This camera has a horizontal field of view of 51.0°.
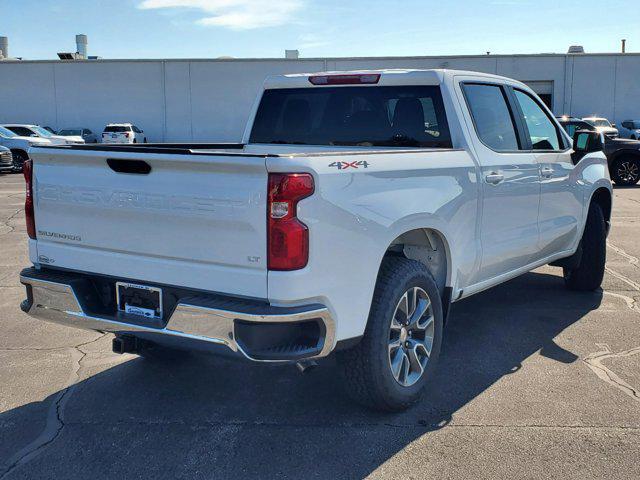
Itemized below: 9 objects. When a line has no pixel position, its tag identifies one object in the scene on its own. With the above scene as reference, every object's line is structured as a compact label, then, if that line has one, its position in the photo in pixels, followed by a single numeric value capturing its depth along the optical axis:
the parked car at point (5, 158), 22.20
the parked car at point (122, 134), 32.91
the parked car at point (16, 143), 23.22
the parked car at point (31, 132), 24.98
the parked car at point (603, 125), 28.20
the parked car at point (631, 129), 32.68
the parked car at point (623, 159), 17.69
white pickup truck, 3.10
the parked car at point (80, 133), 35.44
